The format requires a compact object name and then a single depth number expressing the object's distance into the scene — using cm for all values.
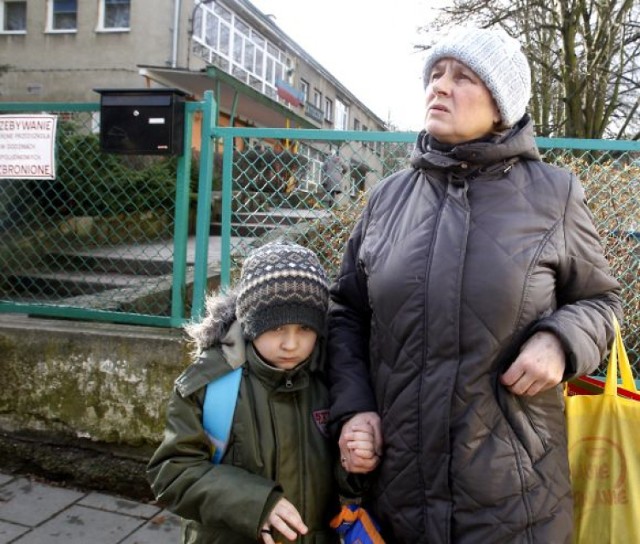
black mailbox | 323
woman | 135
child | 157
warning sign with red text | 343
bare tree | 1111
